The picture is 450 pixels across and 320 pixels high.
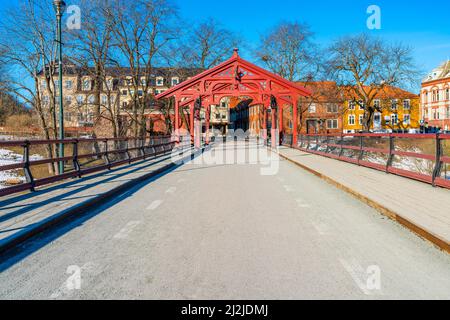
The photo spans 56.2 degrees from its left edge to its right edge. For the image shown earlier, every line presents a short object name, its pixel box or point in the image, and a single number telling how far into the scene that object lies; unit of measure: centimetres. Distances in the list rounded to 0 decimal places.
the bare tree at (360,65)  4450
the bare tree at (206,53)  4381
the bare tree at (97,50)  2894
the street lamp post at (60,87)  1460
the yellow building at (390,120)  7493
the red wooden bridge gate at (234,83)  3228
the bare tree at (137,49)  3133
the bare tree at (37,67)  2695
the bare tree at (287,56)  4684
